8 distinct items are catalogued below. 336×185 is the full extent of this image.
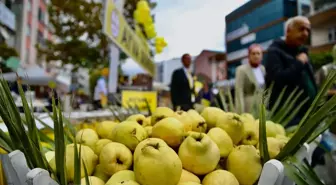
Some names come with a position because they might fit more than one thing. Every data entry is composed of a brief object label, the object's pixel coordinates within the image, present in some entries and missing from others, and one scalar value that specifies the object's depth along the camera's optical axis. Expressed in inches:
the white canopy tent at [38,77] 509.7
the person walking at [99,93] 286.6
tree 532.7
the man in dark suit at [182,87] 143.5
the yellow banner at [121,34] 148.6
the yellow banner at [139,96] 192.5
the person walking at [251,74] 105.7
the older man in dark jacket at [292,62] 86.7
